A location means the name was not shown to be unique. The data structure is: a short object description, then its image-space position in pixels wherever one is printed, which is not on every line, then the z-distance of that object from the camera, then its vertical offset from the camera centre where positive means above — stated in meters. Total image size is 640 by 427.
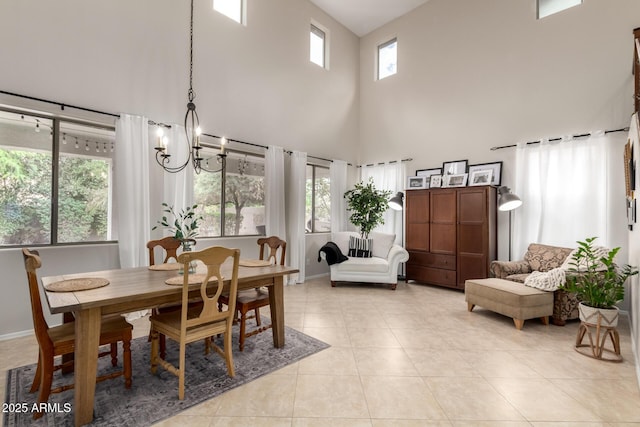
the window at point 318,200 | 6.05 +0.33
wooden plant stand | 2.66 -1.13
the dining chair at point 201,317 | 2.03 -0.75
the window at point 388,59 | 6.40 +3.39
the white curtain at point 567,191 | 3.87 +0.38
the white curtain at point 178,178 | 3.96 +0.49
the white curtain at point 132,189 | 3.53 +0.30
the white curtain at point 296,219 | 5.38 -0.04
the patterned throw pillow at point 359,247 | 5.50 -0.54
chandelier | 3.93 +1.03
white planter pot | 2.67 -0.85
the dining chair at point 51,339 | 1.81 -0.79
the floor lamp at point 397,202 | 5.38 +0.27
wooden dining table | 1.76 -0.53
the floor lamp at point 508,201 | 4.15 +0.24
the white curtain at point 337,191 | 6.18 +0.52
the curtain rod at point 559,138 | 3.82 +1.13
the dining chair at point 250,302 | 2.72 -0.78
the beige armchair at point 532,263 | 3.95 -0.60
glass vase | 2.48 -0.28
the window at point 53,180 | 3.06 +0.37
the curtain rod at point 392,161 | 5.99 +1.14
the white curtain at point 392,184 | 6.04 +0.68
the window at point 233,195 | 4.55 +0.32
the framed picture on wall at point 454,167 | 5.28 +0.90
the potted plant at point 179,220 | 3.90 -0.06
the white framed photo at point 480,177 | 4.94 +0.68
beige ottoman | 3.33 -0.92
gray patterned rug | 1.85 -1.21
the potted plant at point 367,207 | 5.79 +0.20
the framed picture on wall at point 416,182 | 5.70 +0.67
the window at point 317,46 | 6.05 +3.43
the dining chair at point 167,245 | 3.03 -0.30
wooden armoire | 4.64 -0.26
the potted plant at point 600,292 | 2.68 -0.66
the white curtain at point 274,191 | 5.04 +0.42
